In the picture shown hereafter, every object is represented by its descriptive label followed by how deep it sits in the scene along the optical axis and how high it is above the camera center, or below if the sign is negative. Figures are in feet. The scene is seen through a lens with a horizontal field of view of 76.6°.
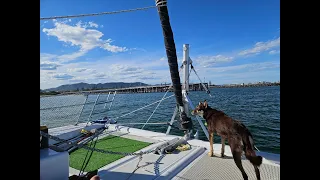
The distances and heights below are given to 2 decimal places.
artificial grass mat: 12.23 -4.37
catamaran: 7.29 -4.03
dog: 7.44 -1.81
